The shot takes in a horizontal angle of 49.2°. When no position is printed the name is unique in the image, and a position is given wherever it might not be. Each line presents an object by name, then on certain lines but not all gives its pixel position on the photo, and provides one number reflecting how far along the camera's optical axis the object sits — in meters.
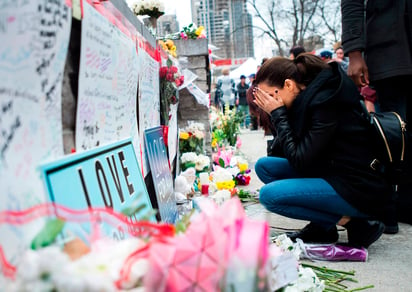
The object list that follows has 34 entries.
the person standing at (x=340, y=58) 7.24
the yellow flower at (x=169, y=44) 5.33
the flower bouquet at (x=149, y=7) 6.15
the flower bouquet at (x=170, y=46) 5.26
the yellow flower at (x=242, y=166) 5.48
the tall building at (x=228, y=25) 34.00
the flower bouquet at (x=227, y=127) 8.05
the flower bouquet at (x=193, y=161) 5.06
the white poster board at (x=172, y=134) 3.86
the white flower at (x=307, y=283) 1.84
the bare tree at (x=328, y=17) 26.42
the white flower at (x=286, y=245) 2.38
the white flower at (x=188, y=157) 5.05
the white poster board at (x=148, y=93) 2.56
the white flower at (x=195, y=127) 5.52
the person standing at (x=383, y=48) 3.08
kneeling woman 2.53
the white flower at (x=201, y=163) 5.07
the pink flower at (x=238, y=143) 8.17
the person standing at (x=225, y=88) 15.47
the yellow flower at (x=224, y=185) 4.30
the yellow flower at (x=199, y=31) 6.33
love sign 1.18
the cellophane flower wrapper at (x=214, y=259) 0.87
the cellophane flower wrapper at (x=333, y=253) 2.70
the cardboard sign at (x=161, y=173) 2.64
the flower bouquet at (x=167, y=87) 3.65
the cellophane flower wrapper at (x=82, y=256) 0.81
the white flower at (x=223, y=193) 3.48
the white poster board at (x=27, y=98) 0.98
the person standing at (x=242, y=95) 14.89
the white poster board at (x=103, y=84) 1.47
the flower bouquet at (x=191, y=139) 5.38
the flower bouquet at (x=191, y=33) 6.19
